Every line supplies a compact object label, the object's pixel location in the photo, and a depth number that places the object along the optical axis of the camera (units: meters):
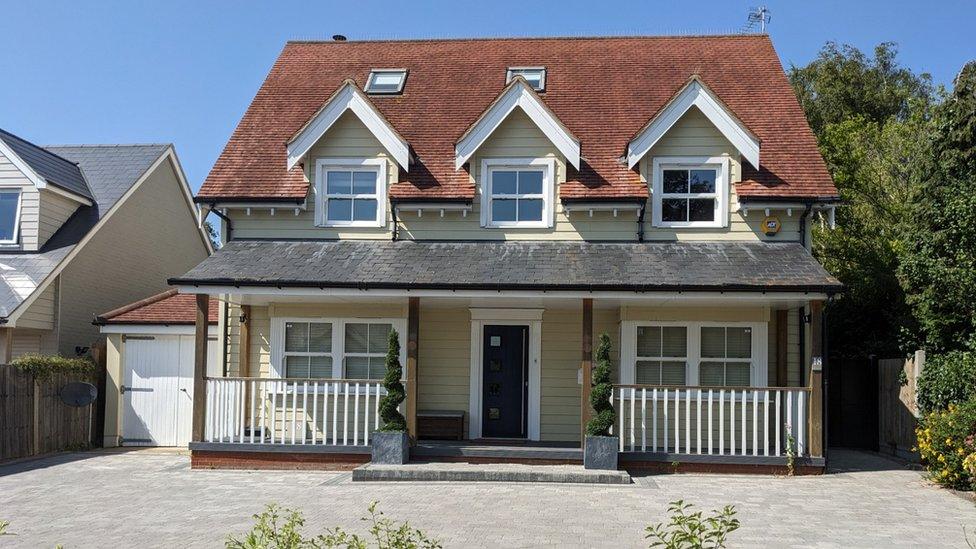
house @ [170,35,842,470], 15.52
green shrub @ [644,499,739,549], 5.34
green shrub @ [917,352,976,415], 13.94
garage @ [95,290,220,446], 18.58
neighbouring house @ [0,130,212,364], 19.52
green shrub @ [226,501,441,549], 5.48
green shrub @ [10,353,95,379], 16.28
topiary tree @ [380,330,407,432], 14.50
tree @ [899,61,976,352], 14.45
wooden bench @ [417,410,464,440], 16.45
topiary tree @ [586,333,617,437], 14.22
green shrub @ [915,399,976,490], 12.78
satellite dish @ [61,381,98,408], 17.28
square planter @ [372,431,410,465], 14.47
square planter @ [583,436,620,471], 14.11
